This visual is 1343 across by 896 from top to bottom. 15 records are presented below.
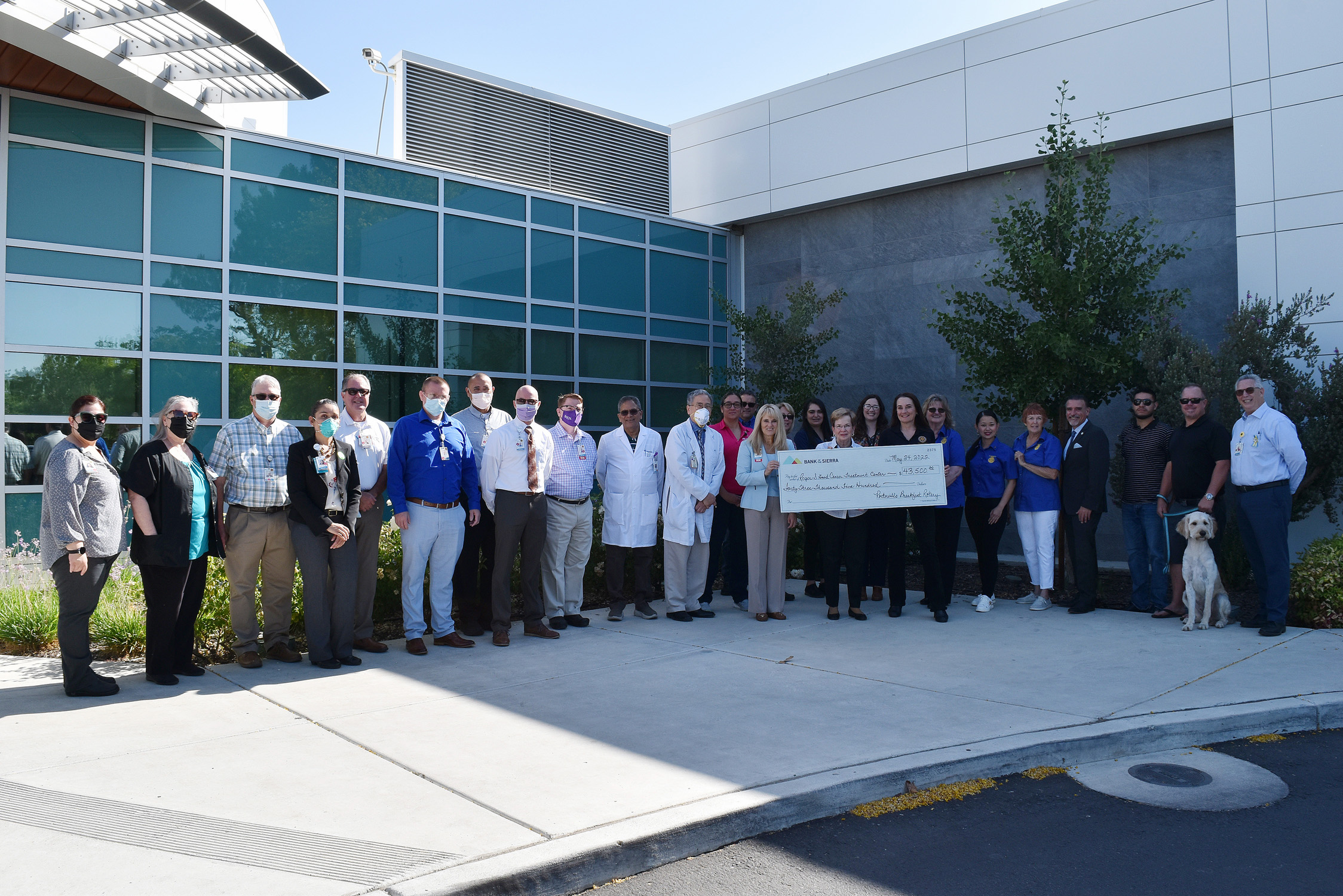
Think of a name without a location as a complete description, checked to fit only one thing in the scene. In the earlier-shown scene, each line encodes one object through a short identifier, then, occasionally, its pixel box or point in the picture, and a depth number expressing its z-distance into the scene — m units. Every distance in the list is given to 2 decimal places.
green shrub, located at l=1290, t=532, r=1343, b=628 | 8.05
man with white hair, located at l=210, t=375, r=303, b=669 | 6.59
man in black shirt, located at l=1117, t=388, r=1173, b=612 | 8.91
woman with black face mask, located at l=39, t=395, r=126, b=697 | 5.83
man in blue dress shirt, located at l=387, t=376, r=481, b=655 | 7.26
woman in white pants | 9.16
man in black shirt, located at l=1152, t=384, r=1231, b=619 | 8.37
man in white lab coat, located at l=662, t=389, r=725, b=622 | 8.79
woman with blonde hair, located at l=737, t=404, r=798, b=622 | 8.73
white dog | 8.09
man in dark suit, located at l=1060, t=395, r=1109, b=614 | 8.98
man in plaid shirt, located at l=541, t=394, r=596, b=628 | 8.17
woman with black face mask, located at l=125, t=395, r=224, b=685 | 6.19
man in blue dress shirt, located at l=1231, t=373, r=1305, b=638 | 7.90
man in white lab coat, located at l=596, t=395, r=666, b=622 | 8.75
